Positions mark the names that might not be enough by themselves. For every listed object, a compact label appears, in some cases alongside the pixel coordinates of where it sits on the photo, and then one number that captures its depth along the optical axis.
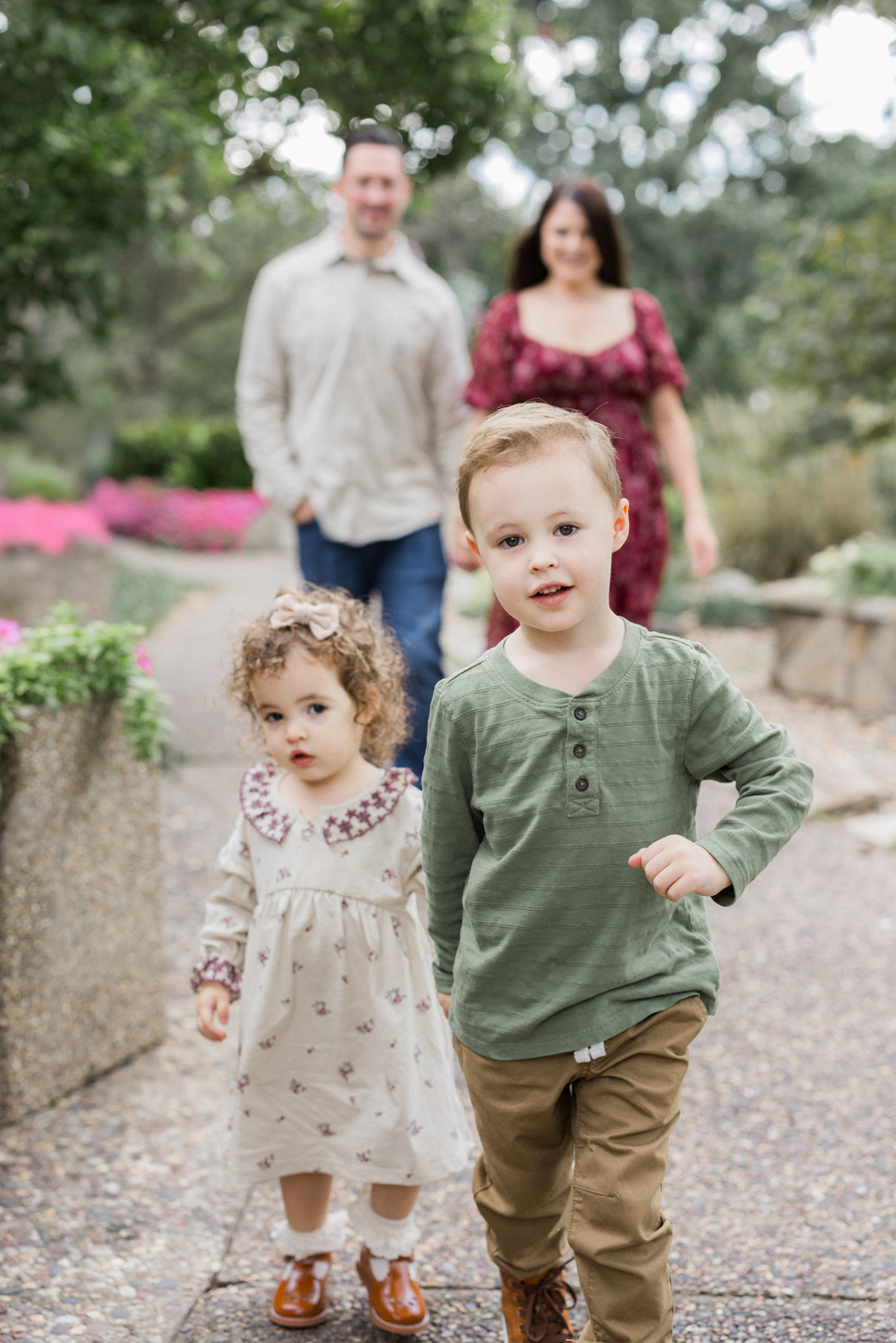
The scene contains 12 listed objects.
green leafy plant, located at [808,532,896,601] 6.89
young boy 1.56
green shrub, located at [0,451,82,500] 16.00
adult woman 3.27
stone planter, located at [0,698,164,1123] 2.50
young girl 1.93
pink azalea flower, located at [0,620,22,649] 2.69
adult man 3.51
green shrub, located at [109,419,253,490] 16.11
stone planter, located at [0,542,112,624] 6.84
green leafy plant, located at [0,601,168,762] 2.46
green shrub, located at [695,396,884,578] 9.97
